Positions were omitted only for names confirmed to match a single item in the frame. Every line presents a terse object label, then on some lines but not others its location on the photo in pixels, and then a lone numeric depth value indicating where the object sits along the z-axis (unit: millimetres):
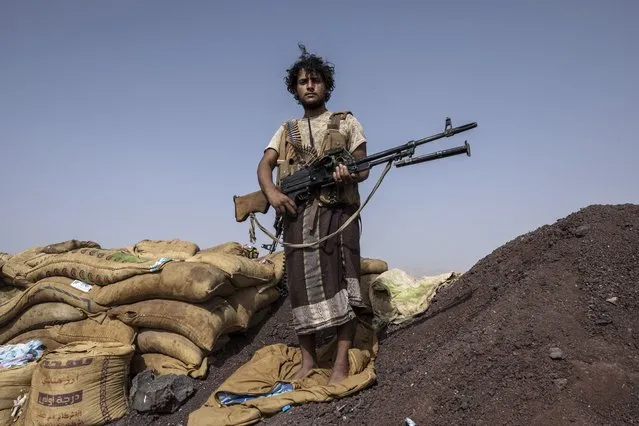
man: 3518
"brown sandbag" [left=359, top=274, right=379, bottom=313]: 4867
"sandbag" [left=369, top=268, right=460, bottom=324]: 4676
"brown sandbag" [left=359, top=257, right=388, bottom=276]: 5035
